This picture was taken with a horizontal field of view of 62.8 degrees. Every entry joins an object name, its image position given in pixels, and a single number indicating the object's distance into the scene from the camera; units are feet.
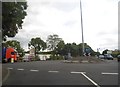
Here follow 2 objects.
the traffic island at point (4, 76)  18.40
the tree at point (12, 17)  23.96
